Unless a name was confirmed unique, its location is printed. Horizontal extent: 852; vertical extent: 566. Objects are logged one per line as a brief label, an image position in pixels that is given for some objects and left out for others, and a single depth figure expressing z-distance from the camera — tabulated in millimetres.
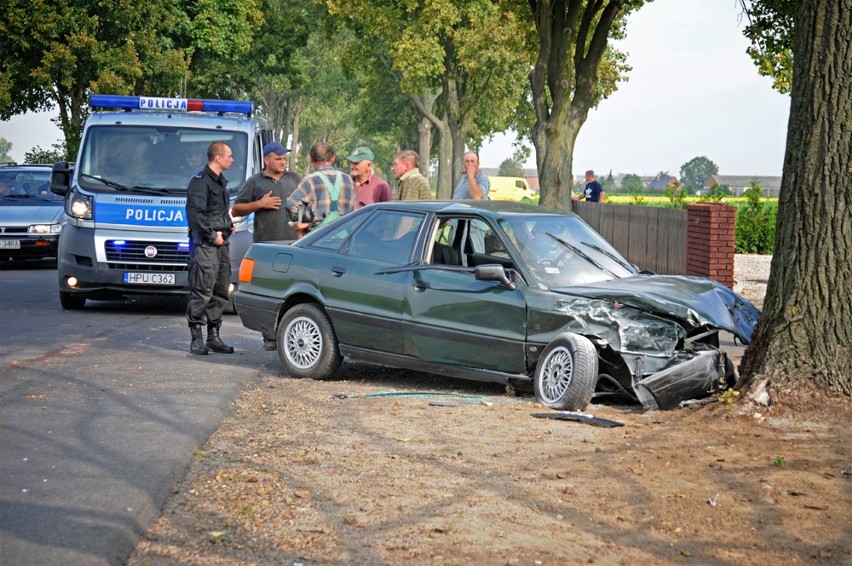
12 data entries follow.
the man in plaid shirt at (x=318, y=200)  12820
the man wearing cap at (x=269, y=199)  13484
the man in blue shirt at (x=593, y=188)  34500
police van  15820
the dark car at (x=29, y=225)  23344
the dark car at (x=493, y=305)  9211
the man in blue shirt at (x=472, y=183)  15734
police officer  12141
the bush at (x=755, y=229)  36094
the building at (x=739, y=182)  184775
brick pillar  19922
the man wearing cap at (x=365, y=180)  13742
